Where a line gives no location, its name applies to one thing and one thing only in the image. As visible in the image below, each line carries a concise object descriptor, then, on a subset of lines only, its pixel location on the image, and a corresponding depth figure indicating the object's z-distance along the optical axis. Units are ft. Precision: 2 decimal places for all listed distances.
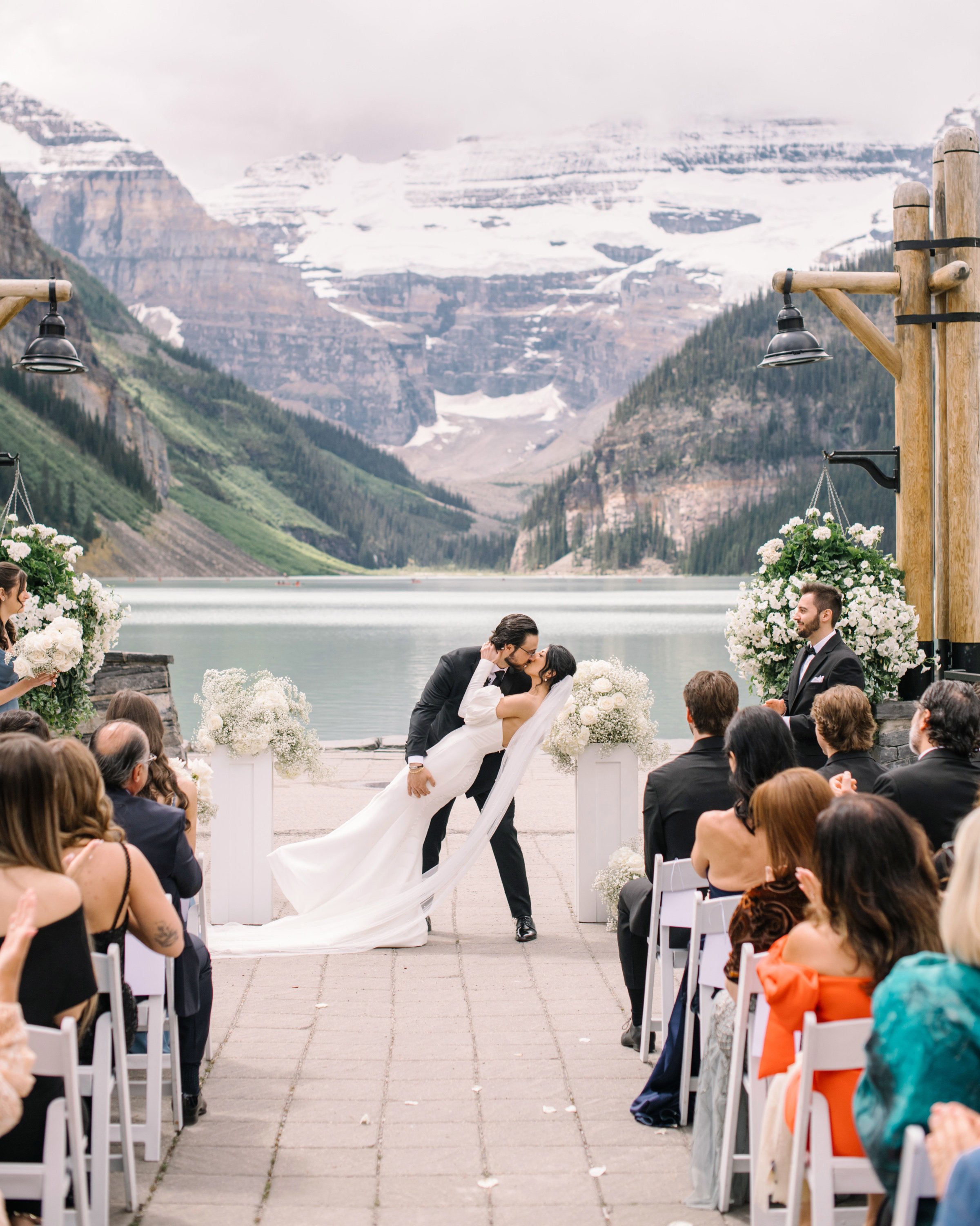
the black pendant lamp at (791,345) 27.22
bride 22.26
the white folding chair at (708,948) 13.06
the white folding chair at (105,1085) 10.36
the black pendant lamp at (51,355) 26.05
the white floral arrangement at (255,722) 23.86
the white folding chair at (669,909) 15.03
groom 21.98
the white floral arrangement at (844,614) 27.94
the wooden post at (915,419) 28.84
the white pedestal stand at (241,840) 23.82
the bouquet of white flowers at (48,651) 25.73
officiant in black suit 22.49
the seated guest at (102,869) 10.94
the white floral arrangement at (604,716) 23.84
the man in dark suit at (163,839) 13.24
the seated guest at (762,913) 10.85
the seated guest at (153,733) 14.78
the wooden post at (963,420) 28.19
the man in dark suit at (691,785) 15.60
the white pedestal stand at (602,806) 24.07
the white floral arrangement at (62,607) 28.14
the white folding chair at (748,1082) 10.73
